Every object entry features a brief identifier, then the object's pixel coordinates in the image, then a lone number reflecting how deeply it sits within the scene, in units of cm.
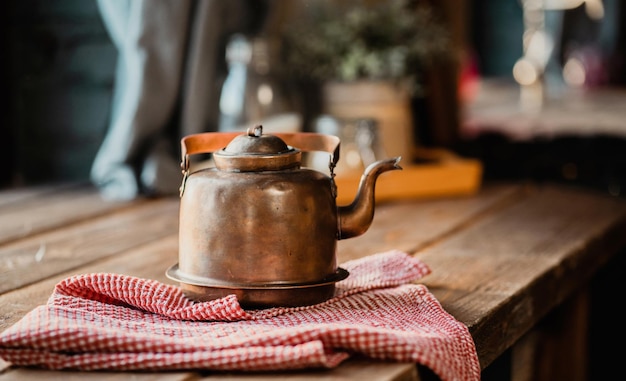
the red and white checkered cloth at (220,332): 84
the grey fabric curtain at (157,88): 189
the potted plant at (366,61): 209
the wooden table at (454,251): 111
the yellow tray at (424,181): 190
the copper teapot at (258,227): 96
